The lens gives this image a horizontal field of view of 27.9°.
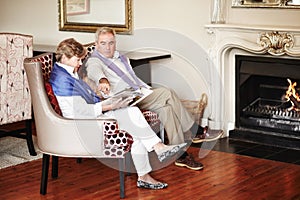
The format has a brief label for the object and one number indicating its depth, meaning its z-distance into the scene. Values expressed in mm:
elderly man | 4523
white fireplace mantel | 5062
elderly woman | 4059
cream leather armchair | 4004
